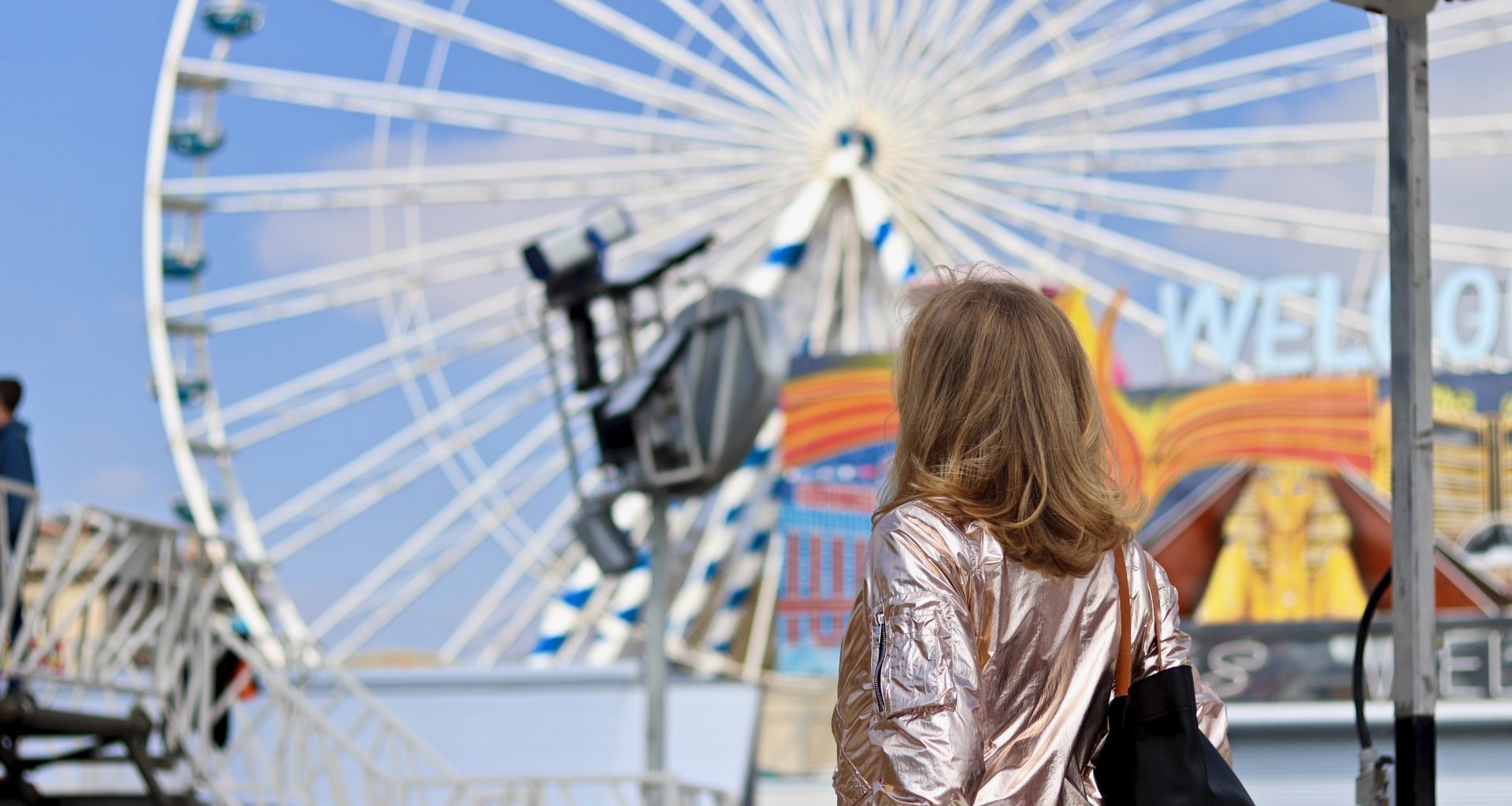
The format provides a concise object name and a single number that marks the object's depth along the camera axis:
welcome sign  16.48
